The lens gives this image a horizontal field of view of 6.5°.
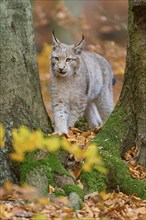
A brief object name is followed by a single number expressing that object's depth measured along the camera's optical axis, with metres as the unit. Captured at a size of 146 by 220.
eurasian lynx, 16.99
